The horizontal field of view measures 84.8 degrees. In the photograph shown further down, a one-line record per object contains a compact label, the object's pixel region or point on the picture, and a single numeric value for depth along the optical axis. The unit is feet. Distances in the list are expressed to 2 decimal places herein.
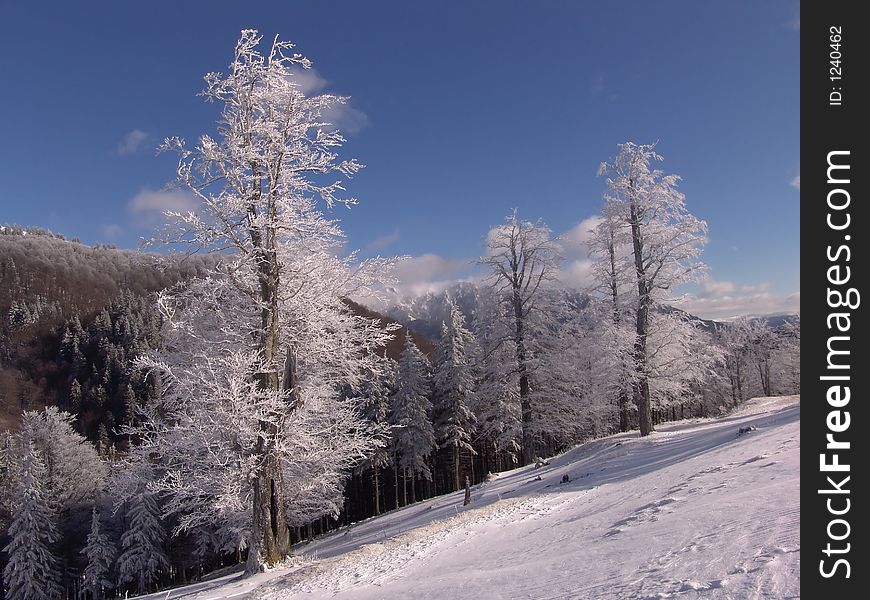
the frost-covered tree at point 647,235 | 67.41
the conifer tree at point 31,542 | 111.24
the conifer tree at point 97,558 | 115.03
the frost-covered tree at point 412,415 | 125.49
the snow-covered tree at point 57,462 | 130.82
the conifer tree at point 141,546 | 116.88
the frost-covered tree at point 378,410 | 129.70
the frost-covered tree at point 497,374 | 96.84
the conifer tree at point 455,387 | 126.21
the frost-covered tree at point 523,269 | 89.81
